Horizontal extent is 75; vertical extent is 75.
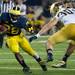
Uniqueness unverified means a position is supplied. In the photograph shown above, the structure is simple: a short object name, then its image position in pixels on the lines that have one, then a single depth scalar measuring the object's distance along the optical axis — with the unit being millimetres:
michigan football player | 20609
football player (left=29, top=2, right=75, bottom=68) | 19984
